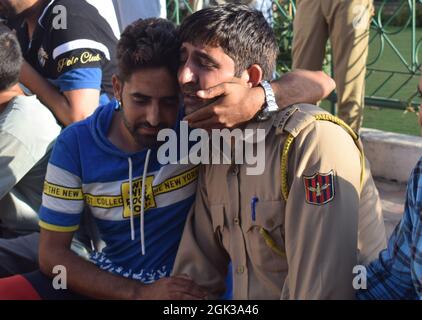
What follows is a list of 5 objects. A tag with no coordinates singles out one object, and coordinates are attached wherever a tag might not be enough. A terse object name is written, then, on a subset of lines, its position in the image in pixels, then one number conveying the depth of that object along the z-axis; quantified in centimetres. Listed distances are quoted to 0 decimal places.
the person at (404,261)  176
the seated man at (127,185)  224
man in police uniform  189
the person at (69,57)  300
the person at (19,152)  262
